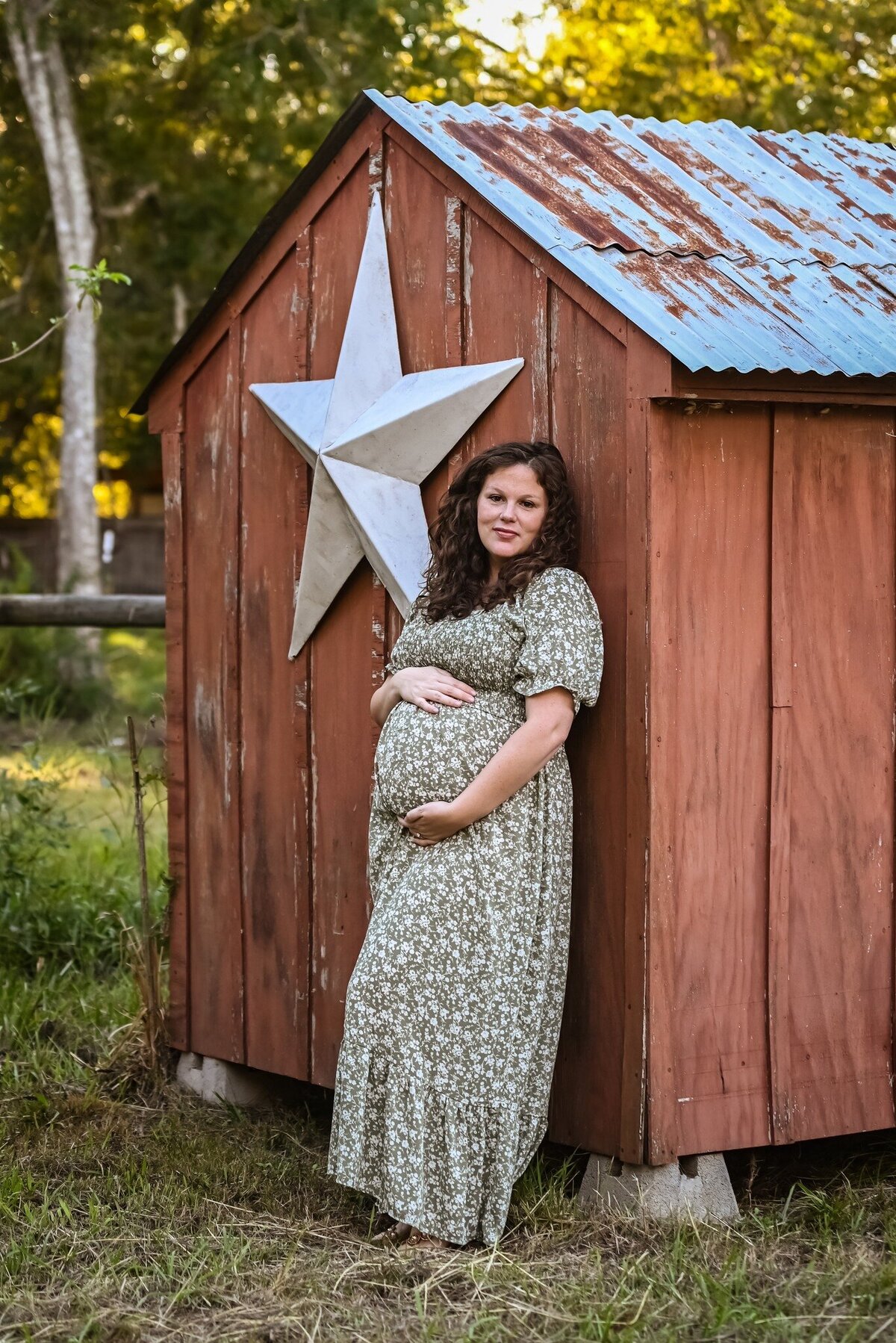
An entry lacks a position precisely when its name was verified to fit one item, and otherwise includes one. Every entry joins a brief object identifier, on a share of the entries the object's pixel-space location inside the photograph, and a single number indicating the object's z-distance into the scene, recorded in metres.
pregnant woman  4.05
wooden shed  4.07
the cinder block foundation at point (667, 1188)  4.12
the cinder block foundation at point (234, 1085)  5.52
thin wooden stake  5.68
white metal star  4.56
